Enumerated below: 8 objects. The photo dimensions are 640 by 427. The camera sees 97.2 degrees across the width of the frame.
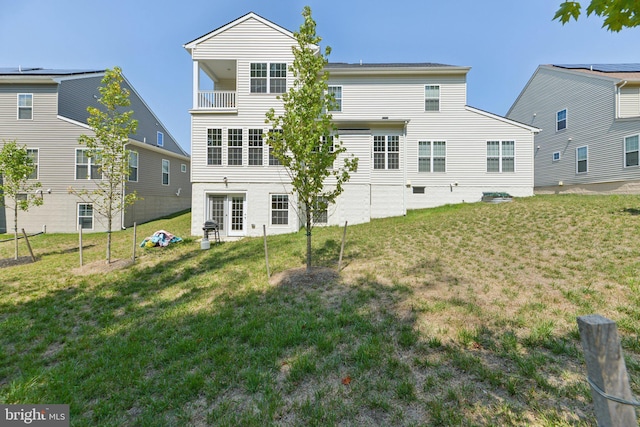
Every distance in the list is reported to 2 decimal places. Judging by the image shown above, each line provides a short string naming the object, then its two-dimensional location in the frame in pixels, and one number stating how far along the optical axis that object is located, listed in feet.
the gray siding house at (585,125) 53.47
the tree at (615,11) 8.00
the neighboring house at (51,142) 55.93
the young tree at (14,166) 34.27
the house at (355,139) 46.34
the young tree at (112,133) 29.22
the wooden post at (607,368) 5.01
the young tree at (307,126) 21.21
